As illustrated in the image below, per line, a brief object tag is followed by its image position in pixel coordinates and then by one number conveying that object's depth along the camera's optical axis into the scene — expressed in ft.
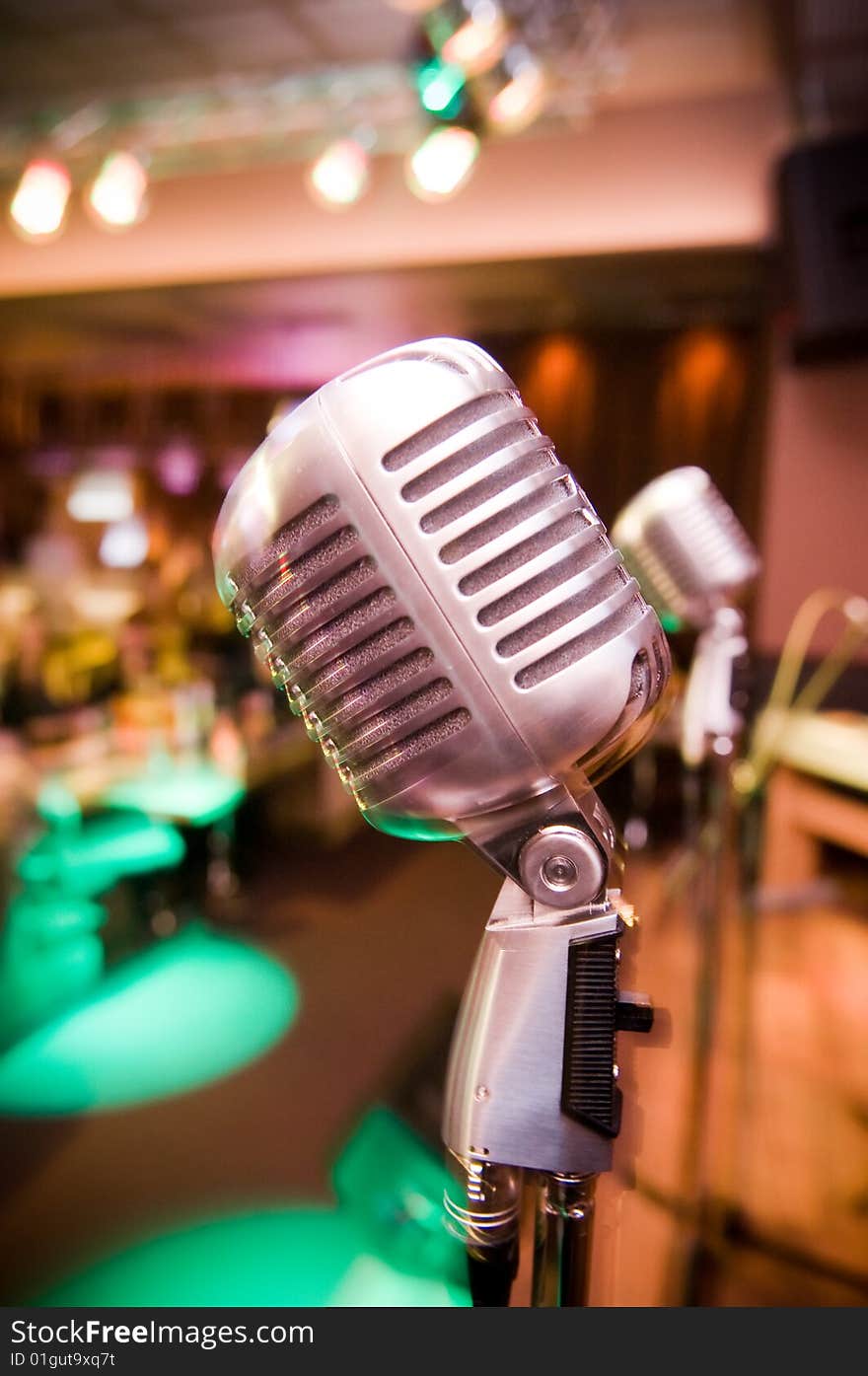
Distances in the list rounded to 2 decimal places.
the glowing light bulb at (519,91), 10.77
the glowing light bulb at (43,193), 12.68
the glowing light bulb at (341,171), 12.50
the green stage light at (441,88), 10.23
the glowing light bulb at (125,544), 18.89
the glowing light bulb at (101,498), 18.67
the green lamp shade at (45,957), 9.23
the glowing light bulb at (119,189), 12.71
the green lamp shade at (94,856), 11.10
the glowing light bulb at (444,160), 11.44
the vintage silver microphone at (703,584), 4.30
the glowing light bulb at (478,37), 9.64
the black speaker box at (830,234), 10.33
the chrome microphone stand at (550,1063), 1.73
